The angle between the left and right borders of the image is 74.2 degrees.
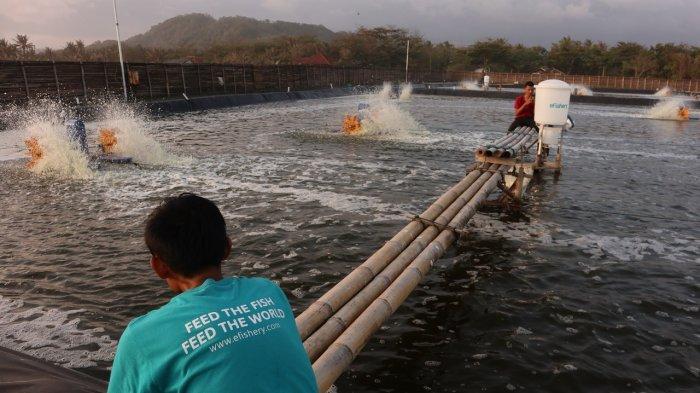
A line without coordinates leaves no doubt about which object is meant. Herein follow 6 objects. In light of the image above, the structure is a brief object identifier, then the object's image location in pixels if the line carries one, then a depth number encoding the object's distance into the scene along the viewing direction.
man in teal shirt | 1.78
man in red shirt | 14.55
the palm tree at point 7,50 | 48.19
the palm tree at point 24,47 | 50.63
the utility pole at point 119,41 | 25.82
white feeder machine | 12.32
